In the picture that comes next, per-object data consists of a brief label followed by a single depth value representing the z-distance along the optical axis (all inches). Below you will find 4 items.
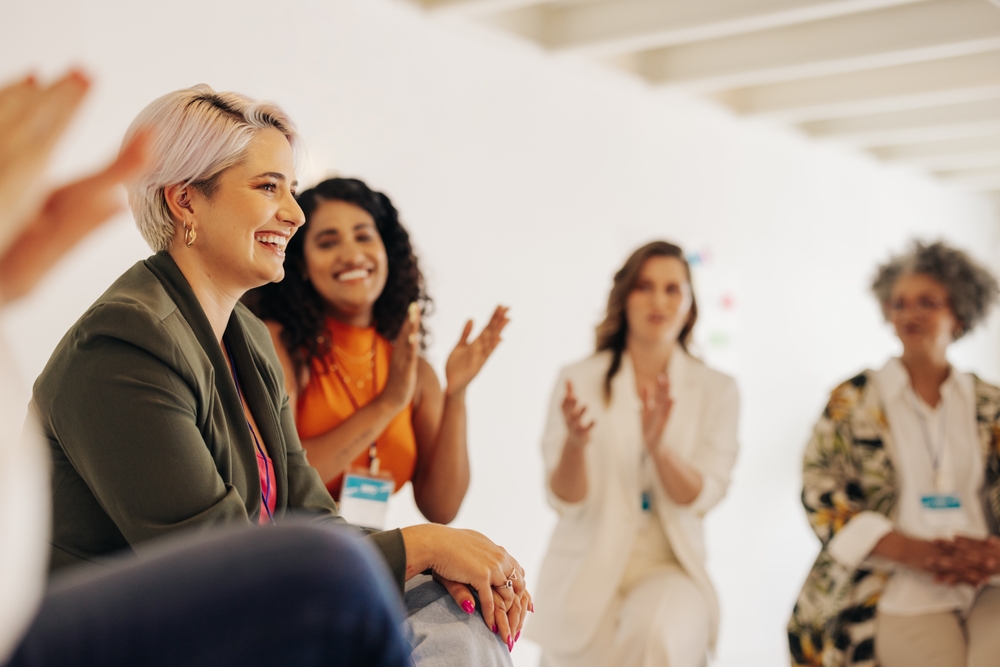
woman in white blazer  111.0
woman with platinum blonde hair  50.7
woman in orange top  100.0
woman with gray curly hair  109.7
